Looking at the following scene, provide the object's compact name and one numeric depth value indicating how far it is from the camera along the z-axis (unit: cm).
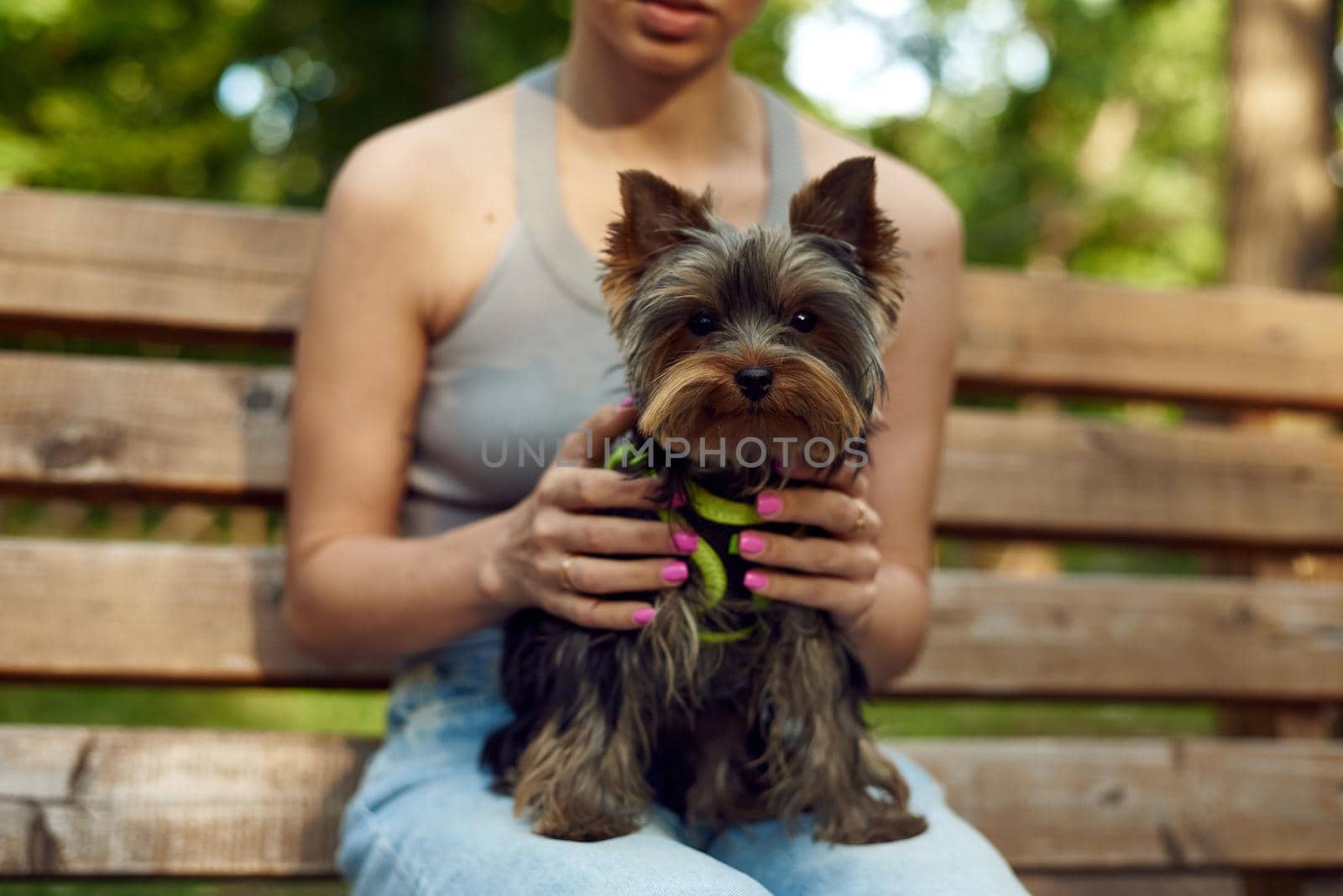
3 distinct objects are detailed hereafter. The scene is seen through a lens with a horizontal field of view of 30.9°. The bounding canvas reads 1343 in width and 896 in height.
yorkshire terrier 110
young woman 115
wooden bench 134
